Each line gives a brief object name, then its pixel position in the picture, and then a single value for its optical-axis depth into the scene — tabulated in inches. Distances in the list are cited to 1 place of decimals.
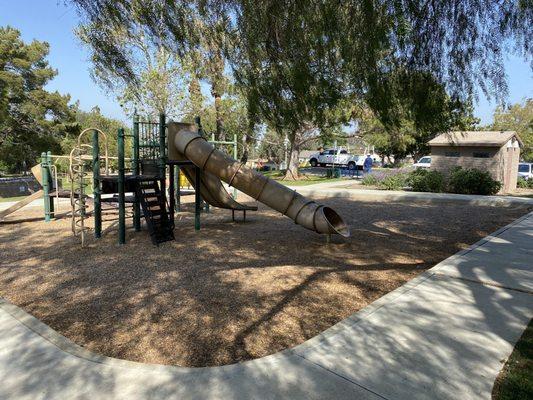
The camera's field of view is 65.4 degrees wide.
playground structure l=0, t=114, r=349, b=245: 315.9
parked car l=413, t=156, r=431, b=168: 1250.1
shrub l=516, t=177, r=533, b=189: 900.0
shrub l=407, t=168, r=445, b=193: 757.9
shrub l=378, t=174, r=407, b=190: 824.9
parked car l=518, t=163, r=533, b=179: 993.5
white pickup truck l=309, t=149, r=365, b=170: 1541.6
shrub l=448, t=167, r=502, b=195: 713.0
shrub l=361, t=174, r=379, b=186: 898.7
